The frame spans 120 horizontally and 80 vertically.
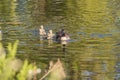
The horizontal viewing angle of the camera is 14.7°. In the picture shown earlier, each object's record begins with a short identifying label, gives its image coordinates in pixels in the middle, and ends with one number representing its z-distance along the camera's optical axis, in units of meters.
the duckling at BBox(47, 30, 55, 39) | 25.24
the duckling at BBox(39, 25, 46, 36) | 26.10
